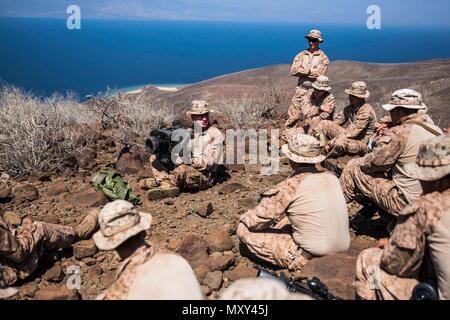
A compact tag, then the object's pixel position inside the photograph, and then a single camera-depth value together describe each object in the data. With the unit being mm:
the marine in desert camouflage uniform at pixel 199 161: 6457
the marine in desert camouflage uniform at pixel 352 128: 7008
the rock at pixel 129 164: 7478
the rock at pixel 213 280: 4156
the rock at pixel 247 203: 6094
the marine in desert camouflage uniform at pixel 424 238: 2867
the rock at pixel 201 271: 4281
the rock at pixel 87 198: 6188
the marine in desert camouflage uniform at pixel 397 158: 4441
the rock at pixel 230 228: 5277
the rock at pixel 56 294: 3986
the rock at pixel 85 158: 7758
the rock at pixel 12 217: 5410
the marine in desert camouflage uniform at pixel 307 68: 8789
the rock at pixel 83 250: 4828
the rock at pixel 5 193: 6297
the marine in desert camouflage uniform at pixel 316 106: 7781
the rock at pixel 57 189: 6594
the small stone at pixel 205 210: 5781
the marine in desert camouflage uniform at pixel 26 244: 4051
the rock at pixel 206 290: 4086
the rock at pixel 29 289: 4164
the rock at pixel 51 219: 5555
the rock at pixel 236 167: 7583
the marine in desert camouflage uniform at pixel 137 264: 2756
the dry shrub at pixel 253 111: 10414
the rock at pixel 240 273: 4301
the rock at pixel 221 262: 4439
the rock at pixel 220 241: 4863
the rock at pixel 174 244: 4899
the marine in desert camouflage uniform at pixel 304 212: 3889
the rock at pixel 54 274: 4430
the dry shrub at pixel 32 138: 7289
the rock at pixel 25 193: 6323
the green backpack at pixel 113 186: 6230
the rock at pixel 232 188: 6630
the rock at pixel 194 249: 4672
